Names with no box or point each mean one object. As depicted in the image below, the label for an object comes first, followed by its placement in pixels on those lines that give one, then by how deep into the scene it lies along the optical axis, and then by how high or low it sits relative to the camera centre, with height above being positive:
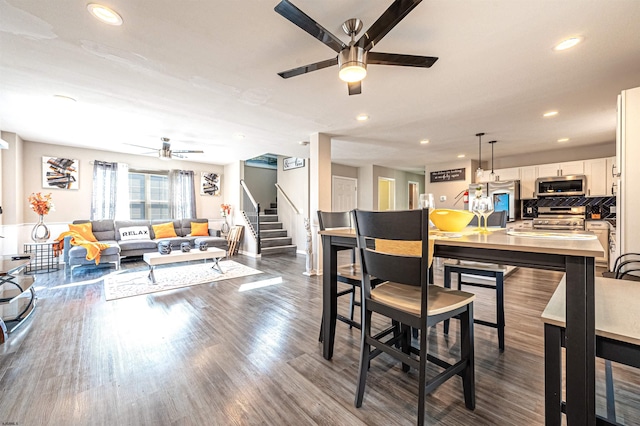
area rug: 3.74 -1.09
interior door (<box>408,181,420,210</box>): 9.67 +0.63
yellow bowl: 1.73 -0.06
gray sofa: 4.71 -0.64
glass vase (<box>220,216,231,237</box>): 7.27 -0.49
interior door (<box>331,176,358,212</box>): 7.68 +0.51
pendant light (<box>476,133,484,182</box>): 4.80 +1.32
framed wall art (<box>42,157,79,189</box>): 5.50 +0.84
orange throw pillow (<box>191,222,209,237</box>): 6.75 -0.46
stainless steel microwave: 5.31 +0.48
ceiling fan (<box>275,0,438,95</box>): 1.53 +1.12
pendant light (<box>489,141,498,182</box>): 6.41 +0.81
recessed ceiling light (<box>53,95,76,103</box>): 3.16 +1.38
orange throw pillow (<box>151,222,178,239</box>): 6.34 -0.45
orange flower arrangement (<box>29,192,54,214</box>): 4.63 +0.15
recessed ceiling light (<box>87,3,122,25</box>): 1.75 +1.35
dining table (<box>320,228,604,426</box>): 0.92 -0.23
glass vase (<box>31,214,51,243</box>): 4.68 -0.37
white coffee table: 4.11 -0.73
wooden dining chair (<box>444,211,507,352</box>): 2.08 -0.52
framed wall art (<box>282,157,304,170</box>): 7.13 +1.34
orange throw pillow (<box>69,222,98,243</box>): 5.34 -0.36
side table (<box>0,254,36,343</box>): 2.40 -0.98
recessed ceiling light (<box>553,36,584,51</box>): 2.06 +1.32
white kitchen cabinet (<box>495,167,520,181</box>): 6.14 +0.84
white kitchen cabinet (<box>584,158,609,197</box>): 5.11 +0.64
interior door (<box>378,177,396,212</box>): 8.86 +0.56
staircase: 6.79 -0.73
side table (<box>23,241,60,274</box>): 4.91 -0.84
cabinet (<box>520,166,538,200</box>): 5.92 +0.62
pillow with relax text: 5.94 -0.48
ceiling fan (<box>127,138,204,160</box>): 5.22 +1.20
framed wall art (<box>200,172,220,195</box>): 7.61 +0.80
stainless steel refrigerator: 6.01 +0.30
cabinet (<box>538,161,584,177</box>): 5.38 +0.84
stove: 5.34 -0.18
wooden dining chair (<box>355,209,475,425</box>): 1.24 -0.49
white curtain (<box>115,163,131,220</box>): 6.37 +0.45
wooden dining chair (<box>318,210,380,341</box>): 2.04 -0.49
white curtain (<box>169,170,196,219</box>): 7.11 +0.47
